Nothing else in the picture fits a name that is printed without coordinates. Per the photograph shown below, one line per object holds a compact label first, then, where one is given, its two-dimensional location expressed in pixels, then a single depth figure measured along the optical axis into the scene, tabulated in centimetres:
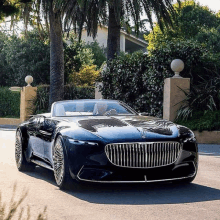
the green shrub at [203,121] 1814
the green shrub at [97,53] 6473
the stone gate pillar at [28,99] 3269
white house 6656
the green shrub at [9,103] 3609
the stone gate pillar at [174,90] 1986
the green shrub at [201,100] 1933
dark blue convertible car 775
